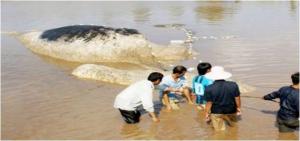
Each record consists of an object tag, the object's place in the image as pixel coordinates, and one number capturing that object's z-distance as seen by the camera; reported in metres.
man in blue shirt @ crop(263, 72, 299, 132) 6.39
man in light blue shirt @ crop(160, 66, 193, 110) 8.09
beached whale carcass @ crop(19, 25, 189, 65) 13.26
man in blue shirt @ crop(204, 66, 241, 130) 6.67
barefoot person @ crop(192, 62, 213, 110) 7.60
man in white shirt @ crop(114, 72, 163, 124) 7.20
